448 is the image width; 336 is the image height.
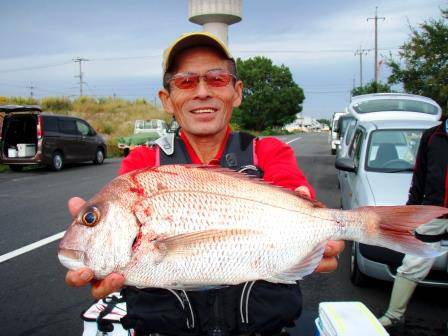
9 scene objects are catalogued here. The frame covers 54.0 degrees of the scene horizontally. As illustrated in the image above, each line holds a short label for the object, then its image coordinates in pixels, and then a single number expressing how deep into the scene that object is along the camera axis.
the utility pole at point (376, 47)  47.44
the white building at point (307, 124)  133.34
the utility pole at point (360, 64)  67.85
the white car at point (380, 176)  4.27
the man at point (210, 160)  1.83
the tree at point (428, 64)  15.94
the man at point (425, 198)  3.54
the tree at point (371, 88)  36.77
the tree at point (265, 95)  67.50
